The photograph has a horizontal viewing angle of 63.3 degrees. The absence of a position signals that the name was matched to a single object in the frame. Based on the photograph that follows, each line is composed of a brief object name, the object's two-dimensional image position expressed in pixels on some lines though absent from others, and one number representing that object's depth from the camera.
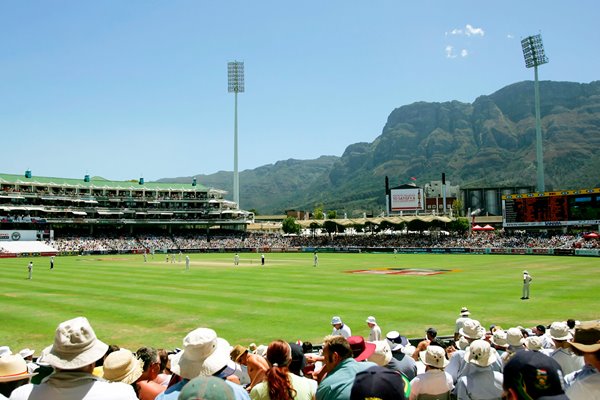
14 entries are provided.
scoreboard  61.28
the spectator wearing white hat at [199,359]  4.64
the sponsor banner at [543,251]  61.16
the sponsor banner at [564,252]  58.13
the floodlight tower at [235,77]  116.31
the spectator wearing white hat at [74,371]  4.12
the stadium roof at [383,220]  83.38
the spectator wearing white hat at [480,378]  6.09
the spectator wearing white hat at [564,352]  7.64
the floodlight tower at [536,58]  85.38
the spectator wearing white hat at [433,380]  6.08
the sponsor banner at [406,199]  113.80
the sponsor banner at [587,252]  55.61
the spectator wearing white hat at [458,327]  10.77
